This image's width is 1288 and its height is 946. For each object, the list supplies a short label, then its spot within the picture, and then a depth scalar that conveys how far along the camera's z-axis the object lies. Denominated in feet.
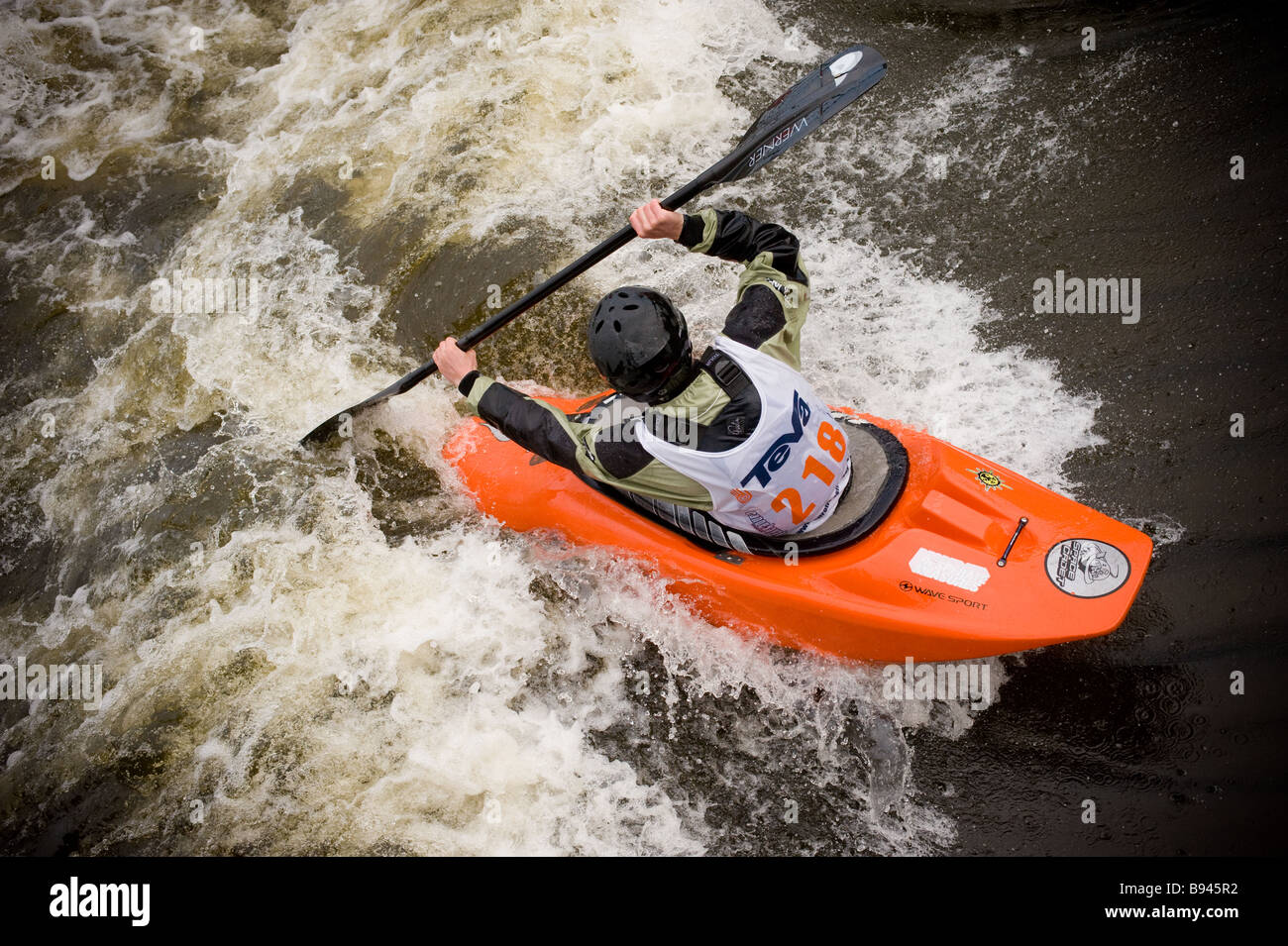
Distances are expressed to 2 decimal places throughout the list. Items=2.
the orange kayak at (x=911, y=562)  11.48
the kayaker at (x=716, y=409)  10.53
